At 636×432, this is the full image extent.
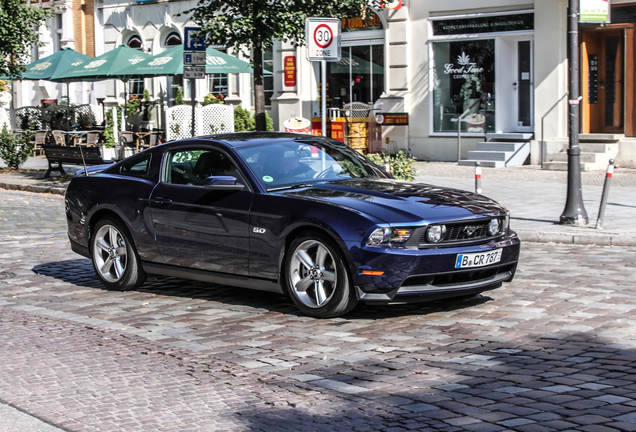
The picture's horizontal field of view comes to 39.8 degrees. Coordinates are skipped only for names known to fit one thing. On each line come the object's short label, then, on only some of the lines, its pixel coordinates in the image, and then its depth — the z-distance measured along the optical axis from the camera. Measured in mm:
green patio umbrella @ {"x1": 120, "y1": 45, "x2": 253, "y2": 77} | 23172
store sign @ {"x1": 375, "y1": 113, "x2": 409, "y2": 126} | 25125
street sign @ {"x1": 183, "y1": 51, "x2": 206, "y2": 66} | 16406
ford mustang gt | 6719
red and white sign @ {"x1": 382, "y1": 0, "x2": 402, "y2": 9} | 24739
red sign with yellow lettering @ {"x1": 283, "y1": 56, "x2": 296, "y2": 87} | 28672
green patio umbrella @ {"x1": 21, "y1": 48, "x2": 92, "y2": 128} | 27734
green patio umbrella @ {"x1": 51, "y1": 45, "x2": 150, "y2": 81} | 25406
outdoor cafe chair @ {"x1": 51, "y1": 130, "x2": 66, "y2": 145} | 29609
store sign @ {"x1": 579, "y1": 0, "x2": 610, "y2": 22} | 12492
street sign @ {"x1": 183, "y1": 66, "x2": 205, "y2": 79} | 16453
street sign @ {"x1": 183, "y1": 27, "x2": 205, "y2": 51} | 16547
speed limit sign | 11711
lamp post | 12156
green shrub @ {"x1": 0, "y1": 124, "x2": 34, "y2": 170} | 24920
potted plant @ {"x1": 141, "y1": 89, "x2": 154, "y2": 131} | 33750
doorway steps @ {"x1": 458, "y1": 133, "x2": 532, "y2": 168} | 22359
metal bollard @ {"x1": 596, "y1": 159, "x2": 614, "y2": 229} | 11758
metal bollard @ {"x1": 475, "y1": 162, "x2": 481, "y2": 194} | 12617
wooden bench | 19922
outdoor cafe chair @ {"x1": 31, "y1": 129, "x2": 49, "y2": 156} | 31156
